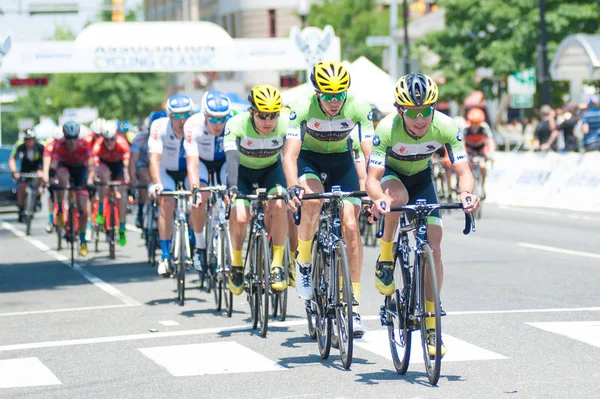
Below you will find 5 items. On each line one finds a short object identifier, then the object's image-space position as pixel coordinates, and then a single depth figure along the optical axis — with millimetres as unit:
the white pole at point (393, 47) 47656
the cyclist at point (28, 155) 26500
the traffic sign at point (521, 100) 37572
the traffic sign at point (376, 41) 45094
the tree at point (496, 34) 45594
